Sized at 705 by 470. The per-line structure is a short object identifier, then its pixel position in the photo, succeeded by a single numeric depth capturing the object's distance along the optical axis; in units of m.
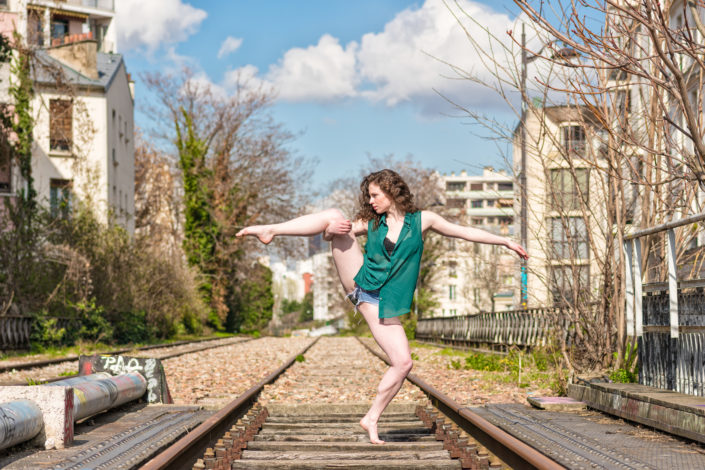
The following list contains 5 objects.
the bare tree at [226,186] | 49.19
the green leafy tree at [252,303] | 52.94
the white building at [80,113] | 26.91
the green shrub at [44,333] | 23.87
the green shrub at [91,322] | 26.06
